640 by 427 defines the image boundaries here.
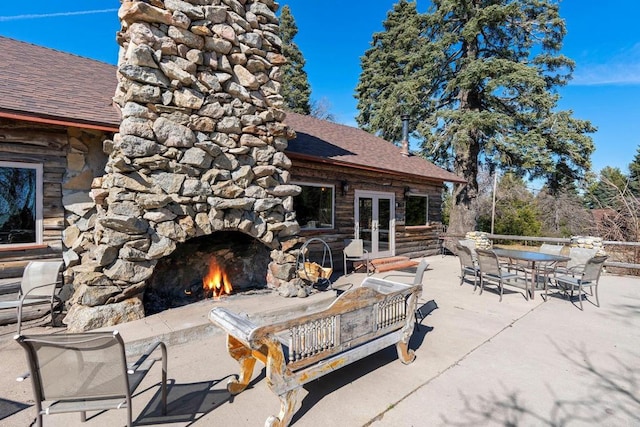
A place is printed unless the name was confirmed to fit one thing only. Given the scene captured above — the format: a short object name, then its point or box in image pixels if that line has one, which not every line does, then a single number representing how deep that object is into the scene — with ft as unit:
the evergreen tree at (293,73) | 70.28
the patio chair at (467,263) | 21.22
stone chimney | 12.67
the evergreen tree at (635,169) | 78.07
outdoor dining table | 19.39
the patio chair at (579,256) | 22.82
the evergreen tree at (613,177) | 92.63
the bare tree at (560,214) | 61.52
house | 13.94
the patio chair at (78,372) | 6.11
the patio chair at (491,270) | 19.04
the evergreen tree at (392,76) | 50.26
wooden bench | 7.57
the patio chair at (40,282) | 13.07
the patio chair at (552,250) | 23.54
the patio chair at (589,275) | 17.60
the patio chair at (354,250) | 25.43
